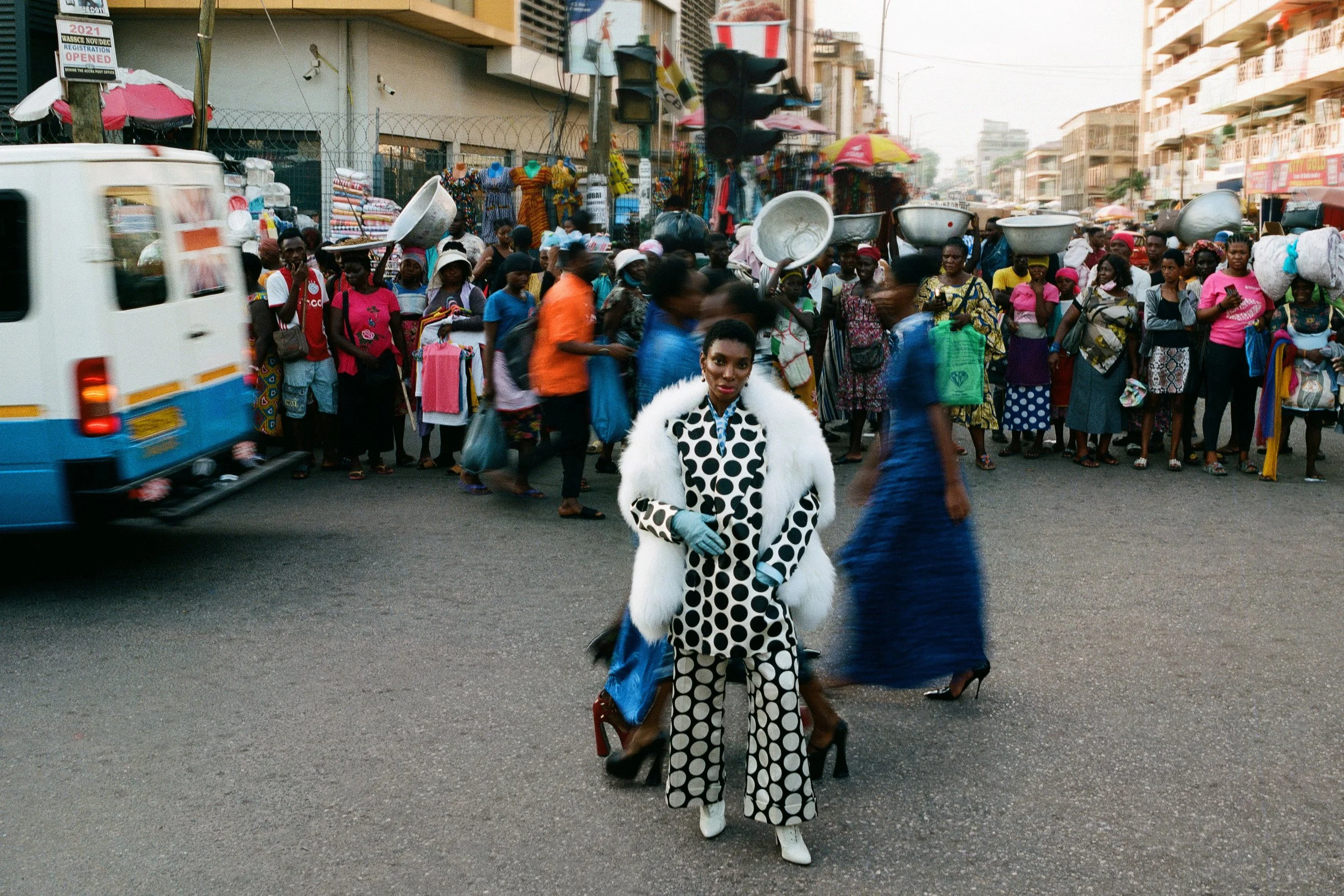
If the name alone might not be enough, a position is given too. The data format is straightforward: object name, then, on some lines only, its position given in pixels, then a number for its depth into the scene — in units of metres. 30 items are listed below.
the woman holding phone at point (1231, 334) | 9.83
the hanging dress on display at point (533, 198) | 15.25
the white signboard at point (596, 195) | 13.91
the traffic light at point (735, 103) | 9.16
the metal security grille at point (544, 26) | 22.28
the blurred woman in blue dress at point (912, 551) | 4.64
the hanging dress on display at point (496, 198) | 15.18
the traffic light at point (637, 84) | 12.59
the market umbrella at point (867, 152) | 16.88
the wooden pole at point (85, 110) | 9.27
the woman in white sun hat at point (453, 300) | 9.64
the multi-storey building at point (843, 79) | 79.38
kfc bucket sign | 14.16
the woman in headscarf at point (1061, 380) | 10.59
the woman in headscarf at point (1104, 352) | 10.05
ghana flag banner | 18.12
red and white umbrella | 14.70
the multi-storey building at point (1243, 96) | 40.53
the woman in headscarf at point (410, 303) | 10.09
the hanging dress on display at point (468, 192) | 15.29
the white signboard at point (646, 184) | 16.06
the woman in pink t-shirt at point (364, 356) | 9.25
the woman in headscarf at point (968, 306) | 9.90
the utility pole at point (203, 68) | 11.80
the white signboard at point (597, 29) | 14.08
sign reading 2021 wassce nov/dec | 8.69
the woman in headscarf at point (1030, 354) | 10.54
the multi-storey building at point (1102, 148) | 106.12
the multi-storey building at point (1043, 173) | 144.75
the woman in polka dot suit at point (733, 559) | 3.66
